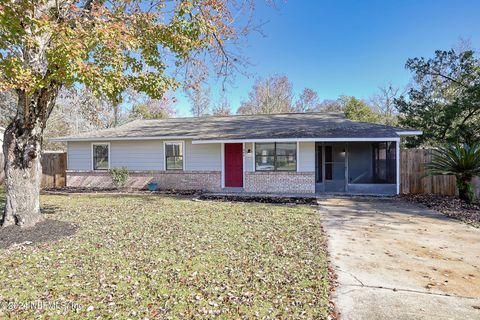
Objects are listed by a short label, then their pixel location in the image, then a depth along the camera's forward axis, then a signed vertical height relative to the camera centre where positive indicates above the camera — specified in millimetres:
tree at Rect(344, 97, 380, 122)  23781 +4057
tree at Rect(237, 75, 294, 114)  29906 +7044
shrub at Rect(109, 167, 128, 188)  13695 -710
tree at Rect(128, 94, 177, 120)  29312 +5338
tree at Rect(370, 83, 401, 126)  30016 +6565
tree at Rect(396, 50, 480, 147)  13992 +3195
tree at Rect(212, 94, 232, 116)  32037 +6074
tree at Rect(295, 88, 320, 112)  32594 +6883
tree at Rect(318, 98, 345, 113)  33306 +6712
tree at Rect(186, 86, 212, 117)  30819 +6537
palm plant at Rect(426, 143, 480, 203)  9387 -265
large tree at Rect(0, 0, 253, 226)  4520 +2085
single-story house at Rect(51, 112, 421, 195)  12117 +208
